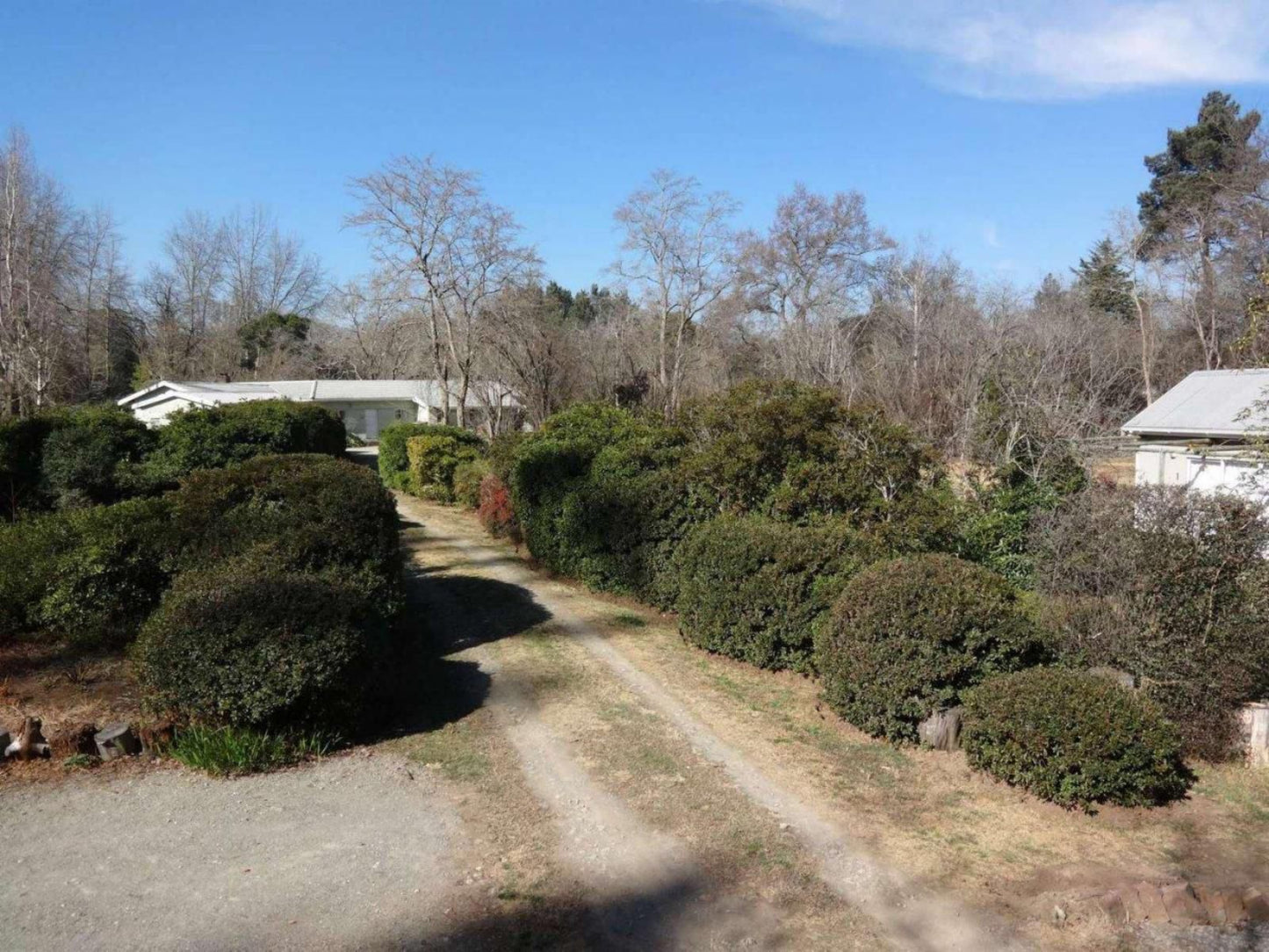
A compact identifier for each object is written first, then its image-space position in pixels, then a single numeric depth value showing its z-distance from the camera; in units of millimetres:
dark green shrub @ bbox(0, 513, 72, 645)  8172
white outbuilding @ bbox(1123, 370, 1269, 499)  16156
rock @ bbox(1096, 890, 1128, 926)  4594
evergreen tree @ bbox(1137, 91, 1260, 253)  35469
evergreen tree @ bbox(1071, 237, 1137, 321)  37812
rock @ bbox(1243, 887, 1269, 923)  4676
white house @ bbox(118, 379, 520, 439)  36750
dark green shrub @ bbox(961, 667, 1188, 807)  5832
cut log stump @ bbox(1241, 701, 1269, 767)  6910
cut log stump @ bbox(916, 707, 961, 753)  6762
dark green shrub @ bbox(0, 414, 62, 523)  15483
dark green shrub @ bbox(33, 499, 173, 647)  8266
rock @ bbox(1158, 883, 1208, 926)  4621
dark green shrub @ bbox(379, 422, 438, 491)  25281
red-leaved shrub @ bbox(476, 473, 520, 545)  16062
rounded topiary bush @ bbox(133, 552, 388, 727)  6293
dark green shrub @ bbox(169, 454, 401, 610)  8430
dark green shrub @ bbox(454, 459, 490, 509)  20438
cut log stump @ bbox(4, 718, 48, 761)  6316
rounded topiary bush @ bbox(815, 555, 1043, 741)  6793
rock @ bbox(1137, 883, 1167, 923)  4613
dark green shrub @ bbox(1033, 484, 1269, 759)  6914
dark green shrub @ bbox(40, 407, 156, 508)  15961
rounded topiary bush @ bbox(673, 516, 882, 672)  8359
